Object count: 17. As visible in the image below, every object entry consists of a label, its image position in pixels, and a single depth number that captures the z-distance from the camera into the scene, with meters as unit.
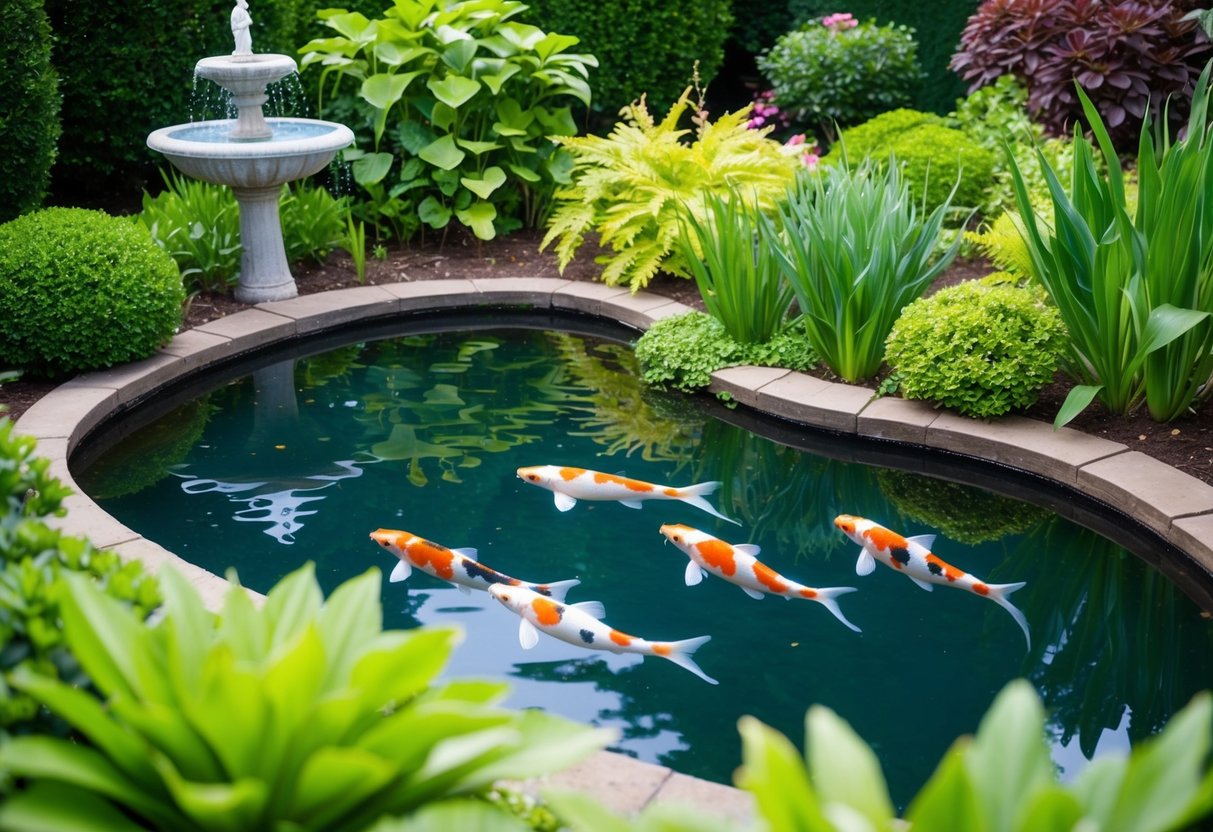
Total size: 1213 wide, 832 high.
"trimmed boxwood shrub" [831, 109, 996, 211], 7.31
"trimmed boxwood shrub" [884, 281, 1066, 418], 4.97
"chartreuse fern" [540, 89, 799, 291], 6.70
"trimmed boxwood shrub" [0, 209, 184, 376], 5.43
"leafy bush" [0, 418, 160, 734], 2.11
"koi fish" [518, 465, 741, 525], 4.37
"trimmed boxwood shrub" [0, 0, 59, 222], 5.89
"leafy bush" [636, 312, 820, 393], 5.82
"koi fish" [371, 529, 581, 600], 3.84
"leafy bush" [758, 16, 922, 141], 9.42
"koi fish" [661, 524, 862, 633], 3.75
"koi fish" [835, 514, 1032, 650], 3.82
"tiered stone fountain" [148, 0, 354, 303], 6.34
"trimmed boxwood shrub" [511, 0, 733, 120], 8.80
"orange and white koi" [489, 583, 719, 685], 3.53
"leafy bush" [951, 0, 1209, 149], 7.37
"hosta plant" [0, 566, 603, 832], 1.84
